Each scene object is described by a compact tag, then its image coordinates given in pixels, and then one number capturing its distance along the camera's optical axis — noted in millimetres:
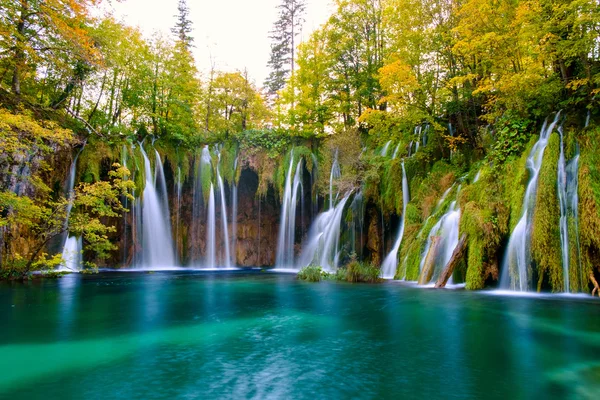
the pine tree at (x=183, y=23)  33719
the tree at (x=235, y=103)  25172
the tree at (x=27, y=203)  10523
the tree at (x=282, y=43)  34125
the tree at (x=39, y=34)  12406
